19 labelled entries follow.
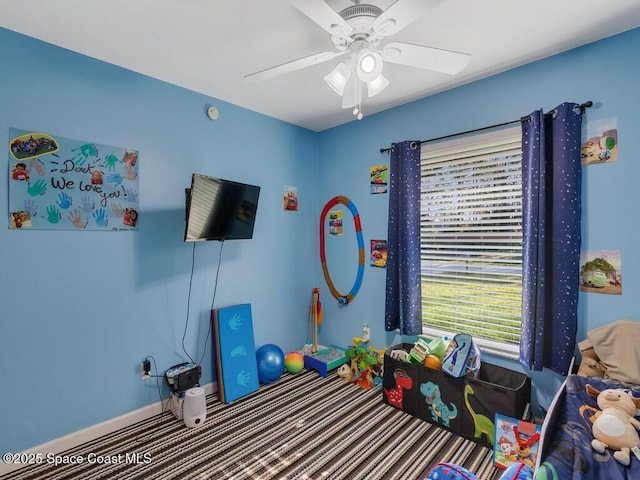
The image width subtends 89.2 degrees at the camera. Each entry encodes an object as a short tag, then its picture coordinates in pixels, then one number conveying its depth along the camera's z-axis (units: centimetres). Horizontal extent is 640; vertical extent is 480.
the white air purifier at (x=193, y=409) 229
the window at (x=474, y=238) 236
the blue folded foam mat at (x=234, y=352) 268
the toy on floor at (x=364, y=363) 291
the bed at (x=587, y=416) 117
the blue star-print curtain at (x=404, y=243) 277
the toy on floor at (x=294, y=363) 315
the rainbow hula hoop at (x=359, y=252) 327
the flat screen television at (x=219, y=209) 230
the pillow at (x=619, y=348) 170
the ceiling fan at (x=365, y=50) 128
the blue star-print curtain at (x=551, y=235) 200
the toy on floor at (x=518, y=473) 134
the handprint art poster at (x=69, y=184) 192
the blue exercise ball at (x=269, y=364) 291
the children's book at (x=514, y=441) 183
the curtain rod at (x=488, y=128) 199
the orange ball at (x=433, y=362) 235
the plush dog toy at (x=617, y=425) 127
